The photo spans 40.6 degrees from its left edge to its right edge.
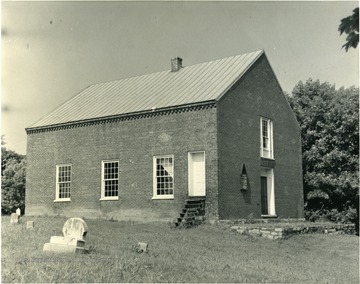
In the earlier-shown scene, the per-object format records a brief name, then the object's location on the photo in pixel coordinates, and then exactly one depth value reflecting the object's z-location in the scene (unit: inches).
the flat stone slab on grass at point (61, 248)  493.6
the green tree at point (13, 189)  1536.7
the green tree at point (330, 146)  1149.7
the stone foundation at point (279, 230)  725.9
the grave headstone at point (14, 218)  802.1
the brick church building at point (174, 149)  866.1
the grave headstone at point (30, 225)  703.9
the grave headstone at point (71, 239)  496.7
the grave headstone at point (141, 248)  532.3
